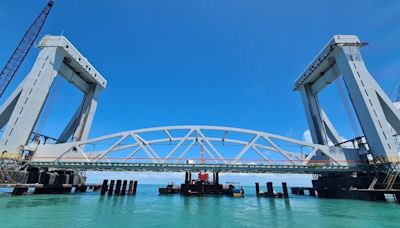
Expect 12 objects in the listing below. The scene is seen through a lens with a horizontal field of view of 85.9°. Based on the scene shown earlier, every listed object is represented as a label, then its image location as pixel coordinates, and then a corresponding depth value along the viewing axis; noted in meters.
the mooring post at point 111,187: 42.36
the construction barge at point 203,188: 44.67
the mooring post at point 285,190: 40.99
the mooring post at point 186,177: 47.56
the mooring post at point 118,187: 41.27
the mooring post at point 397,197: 29.06
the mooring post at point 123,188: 42.63
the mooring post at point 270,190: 41.97
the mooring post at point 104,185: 41.27
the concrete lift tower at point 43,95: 37.09
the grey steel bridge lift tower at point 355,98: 34.53
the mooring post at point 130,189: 44.42
